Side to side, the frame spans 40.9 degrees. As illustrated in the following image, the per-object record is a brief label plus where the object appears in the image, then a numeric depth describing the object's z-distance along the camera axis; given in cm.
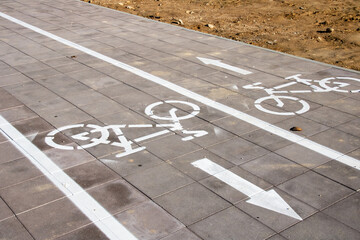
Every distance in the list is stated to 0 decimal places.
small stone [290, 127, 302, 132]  864
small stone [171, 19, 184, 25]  1791
